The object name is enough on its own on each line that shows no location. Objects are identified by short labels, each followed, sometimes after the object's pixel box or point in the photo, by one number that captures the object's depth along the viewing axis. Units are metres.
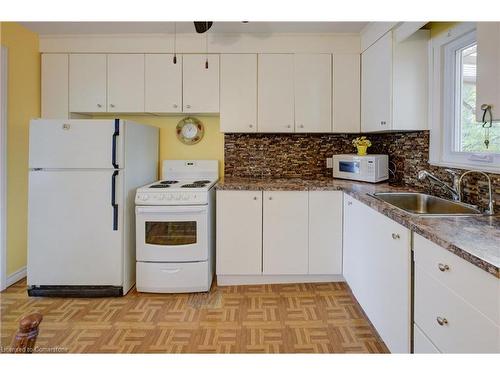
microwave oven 2.89
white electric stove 2.66
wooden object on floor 0.64
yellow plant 3.18
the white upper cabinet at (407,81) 2.56
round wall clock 3.47
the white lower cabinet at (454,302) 1.01
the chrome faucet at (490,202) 1.72
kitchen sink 2.02
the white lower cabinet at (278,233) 2.80
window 2.11
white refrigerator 2.58
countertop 1.05
